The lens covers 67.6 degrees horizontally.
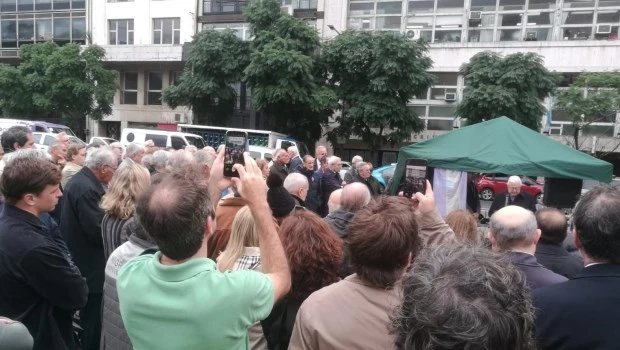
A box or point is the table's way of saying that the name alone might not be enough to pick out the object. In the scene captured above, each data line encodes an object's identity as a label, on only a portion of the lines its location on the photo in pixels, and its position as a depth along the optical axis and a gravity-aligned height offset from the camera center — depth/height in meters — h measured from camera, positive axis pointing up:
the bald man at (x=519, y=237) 2.55 -0.68
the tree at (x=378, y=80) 19.91 +1.47
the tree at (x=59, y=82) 24.42 +0.68
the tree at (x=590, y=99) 18.17 +1.02
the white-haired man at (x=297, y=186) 4.64 -0.77
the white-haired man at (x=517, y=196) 6.67 -1.08
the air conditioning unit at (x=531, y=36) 23.09 +4.23
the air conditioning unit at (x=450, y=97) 24.33 +1.05
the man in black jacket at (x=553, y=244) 3.18 -0.86
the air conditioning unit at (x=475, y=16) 23.67 +5.21
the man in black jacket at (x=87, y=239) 3.64 -1.12
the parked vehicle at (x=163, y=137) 18.28 -1.43
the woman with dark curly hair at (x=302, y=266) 2.26 -0.78
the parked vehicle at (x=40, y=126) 20.08 -1.47
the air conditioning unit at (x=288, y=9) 25.18 +5.40
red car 19.92 -2.78
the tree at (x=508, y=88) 18.78 +1.34
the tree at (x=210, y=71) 21.84 +1.58
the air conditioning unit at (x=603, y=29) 21.95 +4.56
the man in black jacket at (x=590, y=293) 1.77 -0.67
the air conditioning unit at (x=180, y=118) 27.40 -0.92
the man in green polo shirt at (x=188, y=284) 1.55 -0.62
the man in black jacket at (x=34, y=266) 2.34 -0.86
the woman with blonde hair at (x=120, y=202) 3.15 -0.70
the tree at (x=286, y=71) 19.83 +1.60
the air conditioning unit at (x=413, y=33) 24.48 +4.32
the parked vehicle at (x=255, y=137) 18.56 -1.29
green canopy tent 5.84 -0.45
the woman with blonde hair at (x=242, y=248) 2.32 -0.73
